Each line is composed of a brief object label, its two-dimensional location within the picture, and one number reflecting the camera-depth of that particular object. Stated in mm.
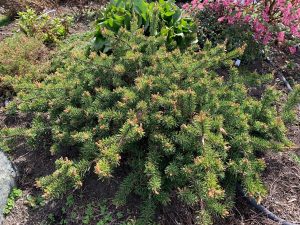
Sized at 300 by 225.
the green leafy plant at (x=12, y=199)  1989
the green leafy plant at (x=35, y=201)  2007
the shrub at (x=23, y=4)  3631
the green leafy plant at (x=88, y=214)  1876
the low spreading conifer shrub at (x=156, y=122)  1627
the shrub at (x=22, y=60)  2626
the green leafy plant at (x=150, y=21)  2360
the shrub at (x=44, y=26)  3100
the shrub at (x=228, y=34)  2561
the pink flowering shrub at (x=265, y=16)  2415
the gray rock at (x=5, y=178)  1980
